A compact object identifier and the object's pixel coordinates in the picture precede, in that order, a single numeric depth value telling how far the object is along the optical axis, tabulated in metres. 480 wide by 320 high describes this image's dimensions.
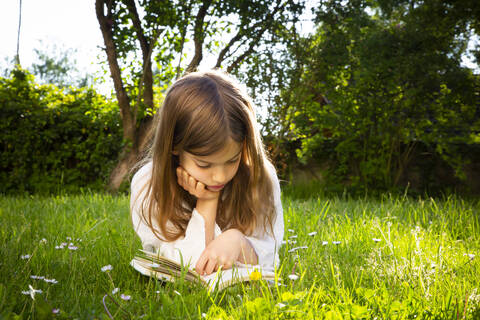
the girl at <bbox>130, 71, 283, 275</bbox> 1.06
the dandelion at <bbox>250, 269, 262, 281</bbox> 0.98
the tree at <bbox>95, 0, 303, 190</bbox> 4.58
